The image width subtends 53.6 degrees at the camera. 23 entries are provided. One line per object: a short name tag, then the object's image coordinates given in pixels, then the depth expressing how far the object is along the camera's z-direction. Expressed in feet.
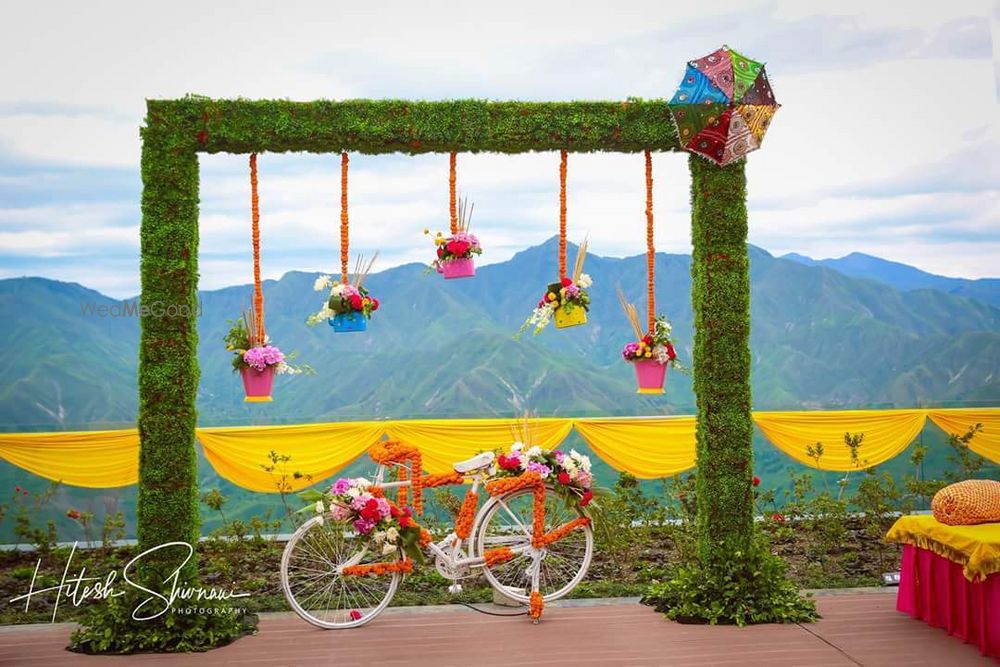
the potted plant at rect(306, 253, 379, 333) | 20.39
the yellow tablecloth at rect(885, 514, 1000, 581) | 16.89
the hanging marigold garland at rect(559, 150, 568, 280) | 20.93
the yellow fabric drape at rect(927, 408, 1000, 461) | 30.04
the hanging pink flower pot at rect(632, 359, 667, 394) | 21.41
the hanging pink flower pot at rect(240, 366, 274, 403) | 20.31
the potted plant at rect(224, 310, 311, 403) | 20.16
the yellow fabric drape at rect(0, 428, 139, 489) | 27.22
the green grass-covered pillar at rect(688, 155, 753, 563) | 20.71
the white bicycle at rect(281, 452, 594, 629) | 20.06
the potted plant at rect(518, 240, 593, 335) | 20.94
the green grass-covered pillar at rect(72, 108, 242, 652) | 19.35
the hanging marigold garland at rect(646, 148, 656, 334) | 21.13
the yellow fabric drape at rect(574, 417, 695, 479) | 28.84
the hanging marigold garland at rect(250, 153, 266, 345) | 20.22
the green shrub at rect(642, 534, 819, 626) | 19.99
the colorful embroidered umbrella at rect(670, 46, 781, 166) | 19.85
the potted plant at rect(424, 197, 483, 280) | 20.88
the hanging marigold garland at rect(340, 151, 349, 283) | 20.54
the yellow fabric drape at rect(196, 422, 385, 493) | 27.73
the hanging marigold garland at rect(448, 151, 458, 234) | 20.74
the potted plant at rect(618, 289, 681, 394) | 21.24
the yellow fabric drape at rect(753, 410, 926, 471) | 29.58
